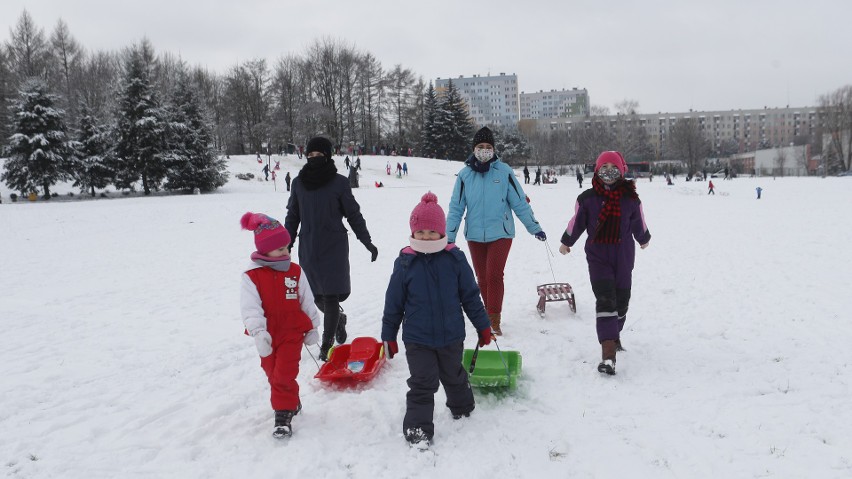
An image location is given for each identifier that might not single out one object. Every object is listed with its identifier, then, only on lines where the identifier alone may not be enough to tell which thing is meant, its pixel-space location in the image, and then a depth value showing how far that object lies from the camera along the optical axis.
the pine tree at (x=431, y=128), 60.59
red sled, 4.16
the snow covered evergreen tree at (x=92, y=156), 29.77
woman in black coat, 4.55
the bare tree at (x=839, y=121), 63.22
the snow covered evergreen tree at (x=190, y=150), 30.45
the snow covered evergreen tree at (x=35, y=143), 27.34
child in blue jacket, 3.35
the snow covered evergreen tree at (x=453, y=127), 60.38
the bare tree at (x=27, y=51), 45.94
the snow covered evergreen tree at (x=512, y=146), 69.06
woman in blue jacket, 5.20
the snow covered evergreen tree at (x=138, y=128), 29.17
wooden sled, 6.29
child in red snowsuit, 3.39
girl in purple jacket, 4.31
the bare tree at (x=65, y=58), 48.77
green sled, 3.92
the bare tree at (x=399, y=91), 63.88
